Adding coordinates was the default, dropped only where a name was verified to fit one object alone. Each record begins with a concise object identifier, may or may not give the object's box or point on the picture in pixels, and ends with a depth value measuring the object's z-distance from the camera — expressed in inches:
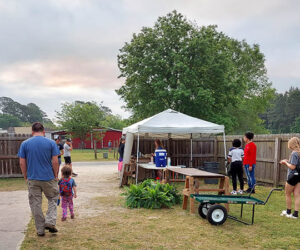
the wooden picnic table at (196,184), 254.2
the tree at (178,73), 807.1
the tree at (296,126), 2746.3
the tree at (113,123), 2474.9
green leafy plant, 278.1
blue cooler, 356.5
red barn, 1835.4
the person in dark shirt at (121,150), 479.0
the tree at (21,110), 4700.1
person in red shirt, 340.8
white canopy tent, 380.8
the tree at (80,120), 1130.0
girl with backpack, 229.1
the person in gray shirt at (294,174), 228.5
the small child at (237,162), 341.4
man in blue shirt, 189.0
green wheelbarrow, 216.1
